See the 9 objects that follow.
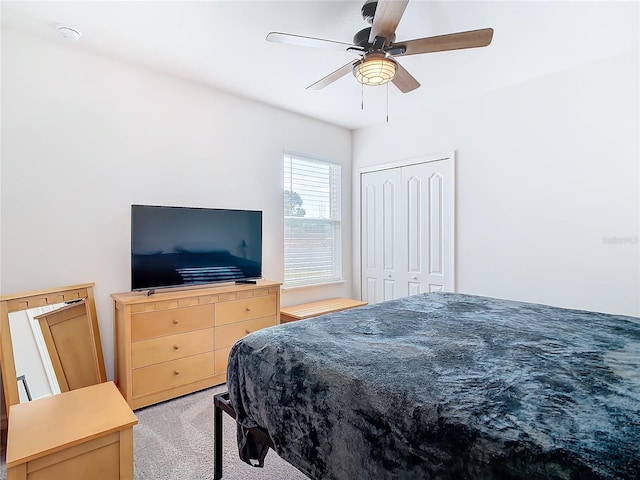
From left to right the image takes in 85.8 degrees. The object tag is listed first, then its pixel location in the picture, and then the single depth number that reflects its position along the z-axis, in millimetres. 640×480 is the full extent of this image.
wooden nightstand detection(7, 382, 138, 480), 1480
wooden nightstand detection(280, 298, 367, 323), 3691
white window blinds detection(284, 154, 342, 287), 4145
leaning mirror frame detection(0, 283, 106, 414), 2092
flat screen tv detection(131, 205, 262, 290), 2727
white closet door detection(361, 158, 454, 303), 3887
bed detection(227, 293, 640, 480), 839
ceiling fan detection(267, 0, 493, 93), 1799
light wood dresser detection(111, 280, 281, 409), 2561
